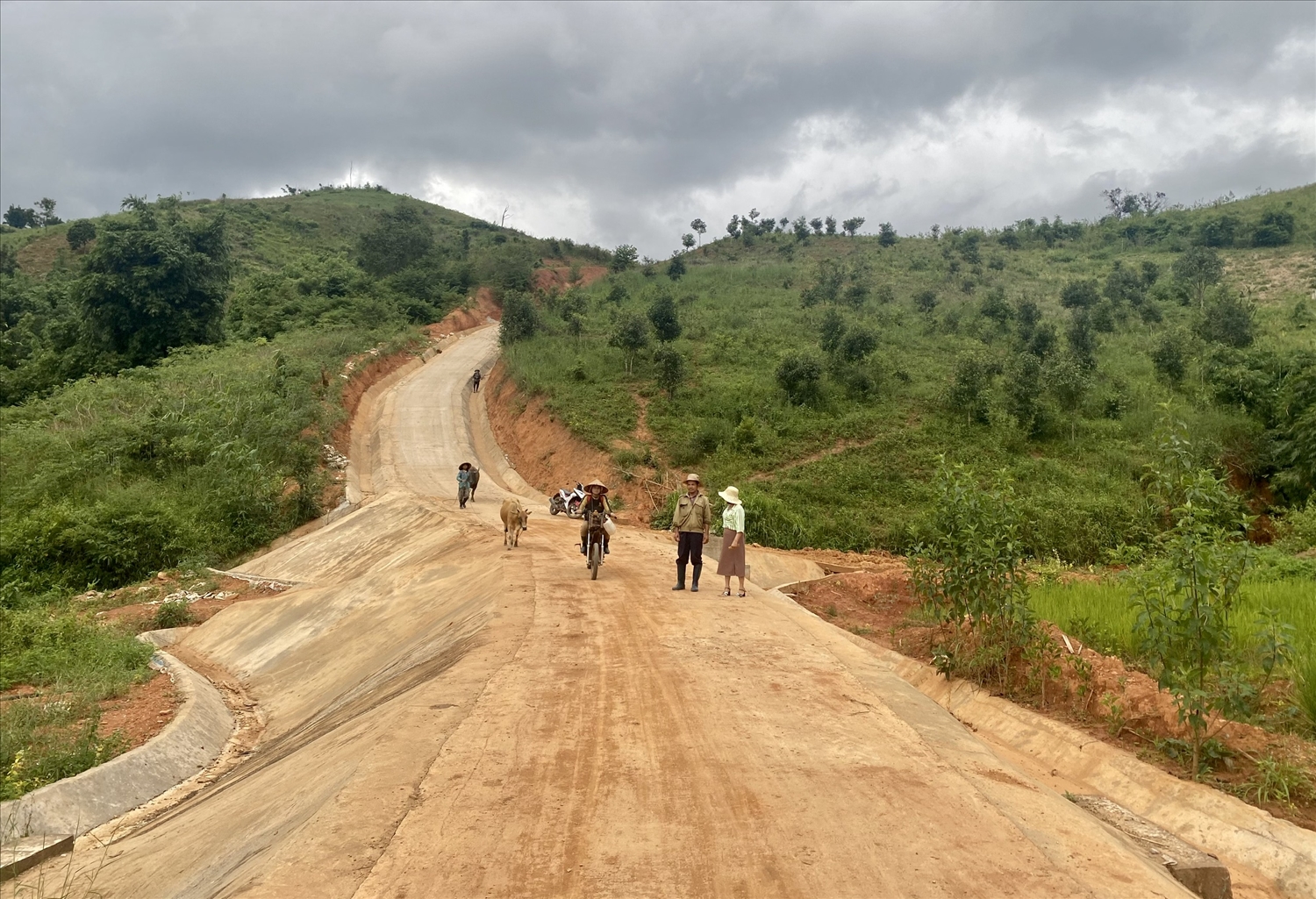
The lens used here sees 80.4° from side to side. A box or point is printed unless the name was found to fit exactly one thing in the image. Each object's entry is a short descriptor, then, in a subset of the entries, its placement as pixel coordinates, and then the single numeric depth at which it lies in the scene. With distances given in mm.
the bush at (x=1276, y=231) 52344
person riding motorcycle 12219
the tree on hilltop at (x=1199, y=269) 41875
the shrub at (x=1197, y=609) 6035
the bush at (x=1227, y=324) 29391
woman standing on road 11336
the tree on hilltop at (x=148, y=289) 35188
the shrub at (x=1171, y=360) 27125
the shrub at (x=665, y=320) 32312
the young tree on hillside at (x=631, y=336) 31719
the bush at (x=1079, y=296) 39094
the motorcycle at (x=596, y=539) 12484
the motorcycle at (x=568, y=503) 21719
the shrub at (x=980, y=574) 8273
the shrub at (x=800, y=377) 26438
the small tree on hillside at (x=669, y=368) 28141
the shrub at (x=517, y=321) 39688
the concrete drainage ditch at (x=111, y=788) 5750
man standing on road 11438
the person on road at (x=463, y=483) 21500
